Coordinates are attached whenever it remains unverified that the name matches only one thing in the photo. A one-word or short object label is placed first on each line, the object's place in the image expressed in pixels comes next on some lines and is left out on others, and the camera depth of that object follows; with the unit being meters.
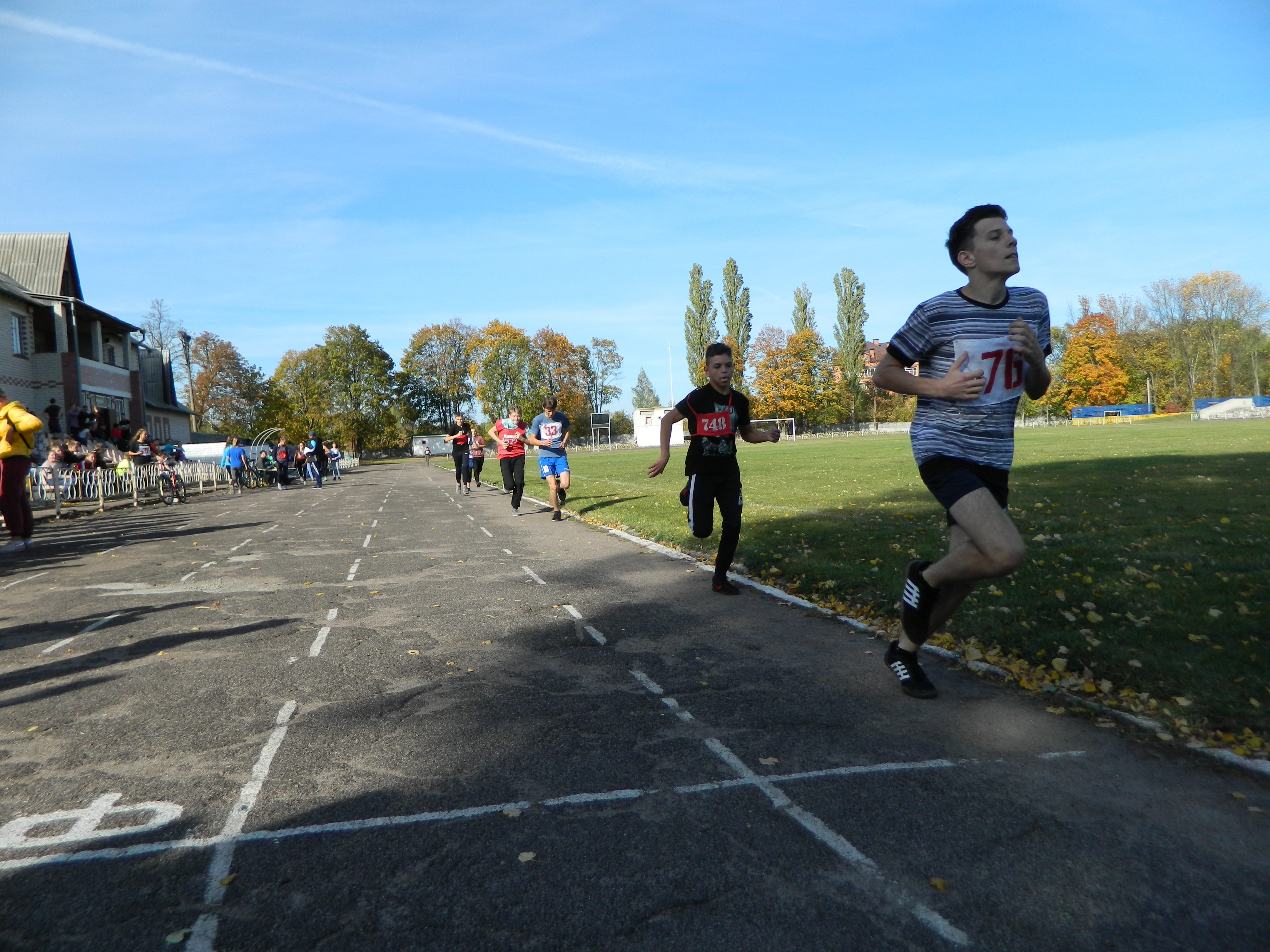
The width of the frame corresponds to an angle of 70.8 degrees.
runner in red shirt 17.94
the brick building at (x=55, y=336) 32.81
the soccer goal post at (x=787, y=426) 95.19
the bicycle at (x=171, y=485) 26.36
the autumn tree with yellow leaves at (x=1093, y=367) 88.38
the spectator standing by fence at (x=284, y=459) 36.78
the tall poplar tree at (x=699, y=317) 95.50
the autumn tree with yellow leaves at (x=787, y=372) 97.31
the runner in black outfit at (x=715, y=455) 7.84
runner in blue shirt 16.56
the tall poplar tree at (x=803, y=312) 98.81
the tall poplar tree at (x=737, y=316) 95.31
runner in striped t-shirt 4.35
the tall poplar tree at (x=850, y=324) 99.62
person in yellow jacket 12.70
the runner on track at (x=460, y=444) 27.22
